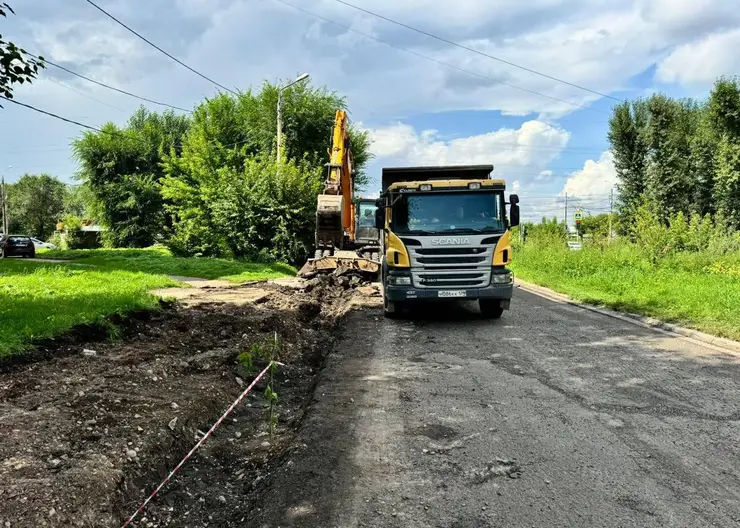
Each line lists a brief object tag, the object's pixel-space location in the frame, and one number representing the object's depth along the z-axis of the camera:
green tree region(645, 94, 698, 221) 36.19
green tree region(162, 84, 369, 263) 24.42
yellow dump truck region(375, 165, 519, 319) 10.41
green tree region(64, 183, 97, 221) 41.31
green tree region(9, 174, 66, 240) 71.38
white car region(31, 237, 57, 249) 44.72
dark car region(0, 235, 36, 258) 32.09
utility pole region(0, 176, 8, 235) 56.08
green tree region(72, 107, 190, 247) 39.25
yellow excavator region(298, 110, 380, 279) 17.12
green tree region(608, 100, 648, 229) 38.81
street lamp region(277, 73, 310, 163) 25.53
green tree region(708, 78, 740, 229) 30.53
